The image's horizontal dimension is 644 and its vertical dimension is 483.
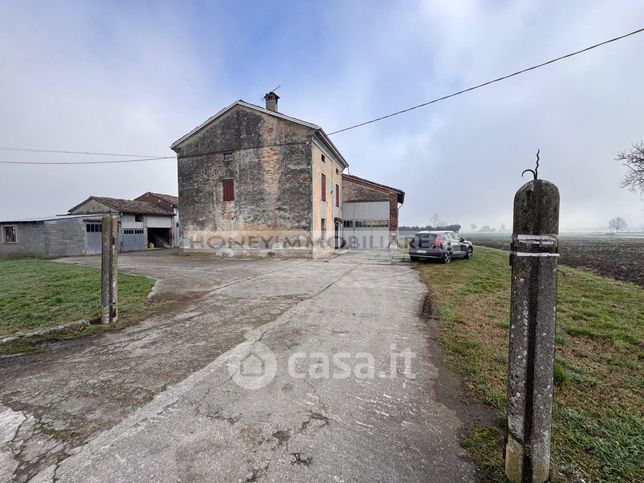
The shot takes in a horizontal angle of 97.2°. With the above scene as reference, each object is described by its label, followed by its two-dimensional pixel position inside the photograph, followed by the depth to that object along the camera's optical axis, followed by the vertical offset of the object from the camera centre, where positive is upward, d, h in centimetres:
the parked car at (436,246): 1283 -57
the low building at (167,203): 2711 +283
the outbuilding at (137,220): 2222 +95
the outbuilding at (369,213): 2181 +159
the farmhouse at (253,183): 1538 +281
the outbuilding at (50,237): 1909 -41
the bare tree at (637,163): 1655 +425
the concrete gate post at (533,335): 172 -62
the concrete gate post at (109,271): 485 -70
